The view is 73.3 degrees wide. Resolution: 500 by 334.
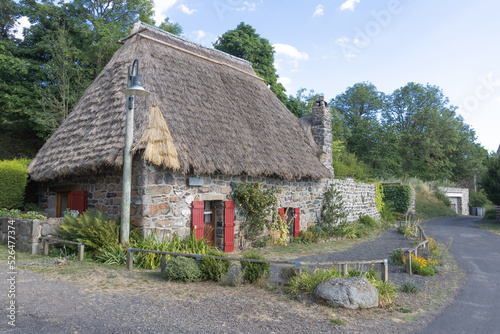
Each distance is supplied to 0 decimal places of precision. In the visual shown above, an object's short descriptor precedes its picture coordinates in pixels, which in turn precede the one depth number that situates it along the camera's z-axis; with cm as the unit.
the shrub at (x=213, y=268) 569
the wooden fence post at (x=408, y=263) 698
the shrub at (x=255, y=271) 554
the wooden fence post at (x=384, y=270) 554
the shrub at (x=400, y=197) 1978
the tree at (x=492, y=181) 1934
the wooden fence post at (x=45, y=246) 755
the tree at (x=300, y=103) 2389
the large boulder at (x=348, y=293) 452
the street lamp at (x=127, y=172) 703
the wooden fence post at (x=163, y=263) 605
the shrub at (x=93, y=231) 713
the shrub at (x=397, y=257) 778
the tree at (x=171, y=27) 1919
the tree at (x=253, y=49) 2108
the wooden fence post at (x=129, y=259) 643
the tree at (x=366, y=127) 3195
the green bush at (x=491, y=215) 2167
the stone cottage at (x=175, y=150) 778
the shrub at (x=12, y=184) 984
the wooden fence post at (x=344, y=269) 533
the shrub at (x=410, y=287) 552
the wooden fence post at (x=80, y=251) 693
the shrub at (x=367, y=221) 1558
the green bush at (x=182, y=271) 562
